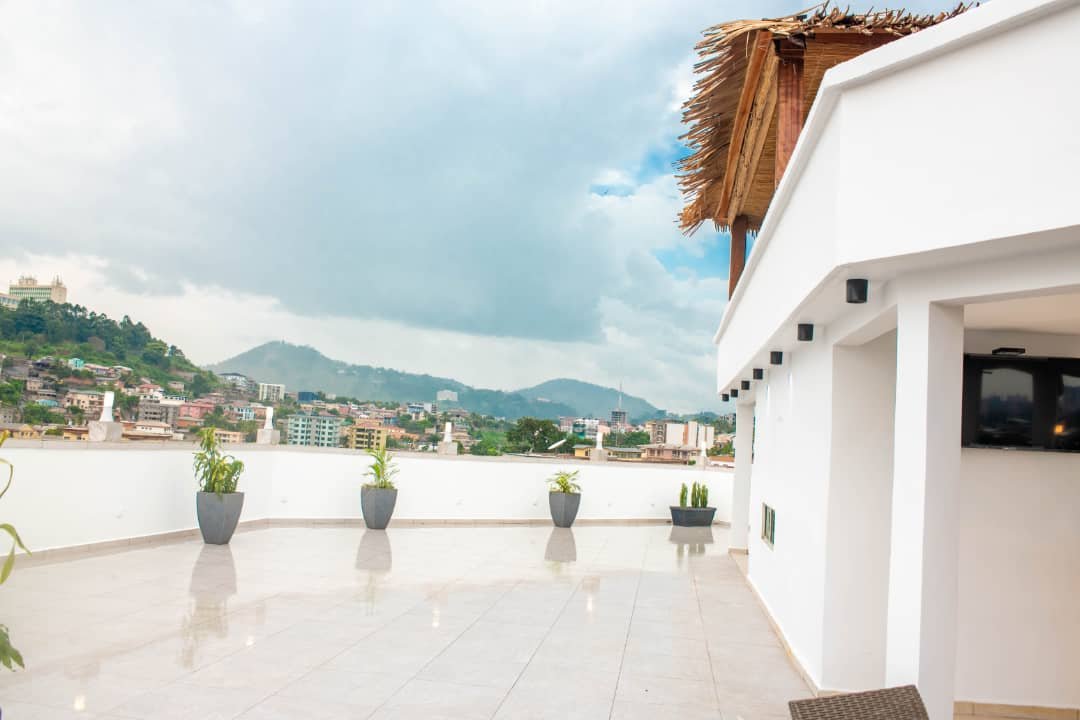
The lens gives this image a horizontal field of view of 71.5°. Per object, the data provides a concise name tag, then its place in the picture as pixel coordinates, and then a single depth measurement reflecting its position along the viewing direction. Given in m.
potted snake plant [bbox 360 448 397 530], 11.88
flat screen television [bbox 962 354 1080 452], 4.79
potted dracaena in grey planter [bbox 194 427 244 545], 9.52
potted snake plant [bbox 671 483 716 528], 14.45
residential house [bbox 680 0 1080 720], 2.88
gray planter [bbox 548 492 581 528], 13.50
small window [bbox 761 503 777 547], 7.34
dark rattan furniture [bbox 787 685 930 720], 2.88
